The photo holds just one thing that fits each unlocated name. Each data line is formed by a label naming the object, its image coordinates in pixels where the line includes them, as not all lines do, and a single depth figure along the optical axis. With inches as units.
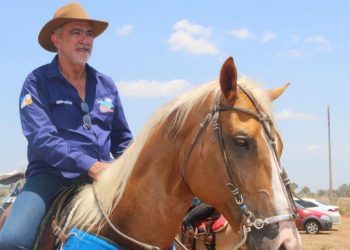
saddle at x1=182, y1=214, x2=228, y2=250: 266.4
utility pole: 2004.2
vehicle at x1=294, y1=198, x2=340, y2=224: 1186.0
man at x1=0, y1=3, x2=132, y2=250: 152.9
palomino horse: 119.1
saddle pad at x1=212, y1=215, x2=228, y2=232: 268.2
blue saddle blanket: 140.1
